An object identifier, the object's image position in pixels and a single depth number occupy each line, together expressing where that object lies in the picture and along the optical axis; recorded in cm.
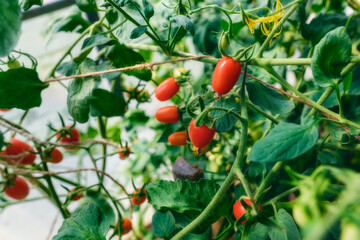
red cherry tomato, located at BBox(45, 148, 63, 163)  64
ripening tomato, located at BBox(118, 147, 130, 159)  62
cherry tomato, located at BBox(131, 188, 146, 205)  63
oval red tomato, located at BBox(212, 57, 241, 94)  39
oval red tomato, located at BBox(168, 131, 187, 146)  56
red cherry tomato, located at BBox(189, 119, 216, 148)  42
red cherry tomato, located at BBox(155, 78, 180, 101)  54
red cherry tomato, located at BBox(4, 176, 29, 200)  67
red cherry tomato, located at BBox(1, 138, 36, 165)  62
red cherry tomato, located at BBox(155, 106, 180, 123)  54
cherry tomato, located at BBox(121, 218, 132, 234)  64
